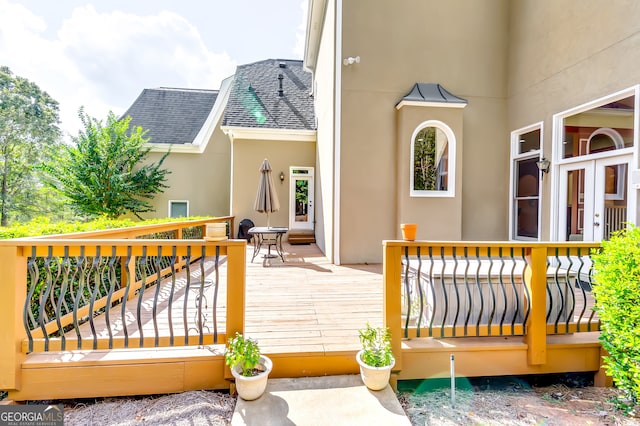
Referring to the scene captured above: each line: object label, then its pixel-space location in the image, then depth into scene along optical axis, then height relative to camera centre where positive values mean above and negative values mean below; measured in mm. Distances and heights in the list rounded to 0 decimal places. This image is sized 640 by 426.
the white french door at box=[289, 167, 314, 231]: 9438 +359
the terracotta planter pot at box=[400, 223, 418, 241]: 2619 -207
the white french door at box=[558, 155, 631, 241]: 4301 +208
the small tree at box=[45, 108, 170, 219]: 9984 +1239
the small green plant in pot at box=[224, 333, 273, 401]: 2184 -1286
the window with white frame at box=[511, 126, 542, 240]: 5828 +551
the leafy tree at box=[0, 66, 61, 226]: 15102 +3499
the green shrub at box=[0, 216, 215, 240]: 3111 -287
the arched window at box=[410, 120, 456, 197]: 5945 +1033
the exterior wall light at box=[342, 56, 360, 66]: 5734 +3016
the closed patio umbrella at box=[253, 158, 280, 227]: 6668 +276
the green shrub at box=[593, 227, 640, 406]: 2225 -788
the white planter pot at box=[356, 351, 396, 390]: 2279 -1365
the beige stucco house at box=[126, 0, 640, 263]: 5031 +1765
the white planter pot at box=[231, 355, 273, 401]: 2172 -1380
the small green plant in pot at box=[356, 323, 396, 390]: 2297 -1247
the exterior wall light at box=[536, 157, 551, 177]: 5437 +880
